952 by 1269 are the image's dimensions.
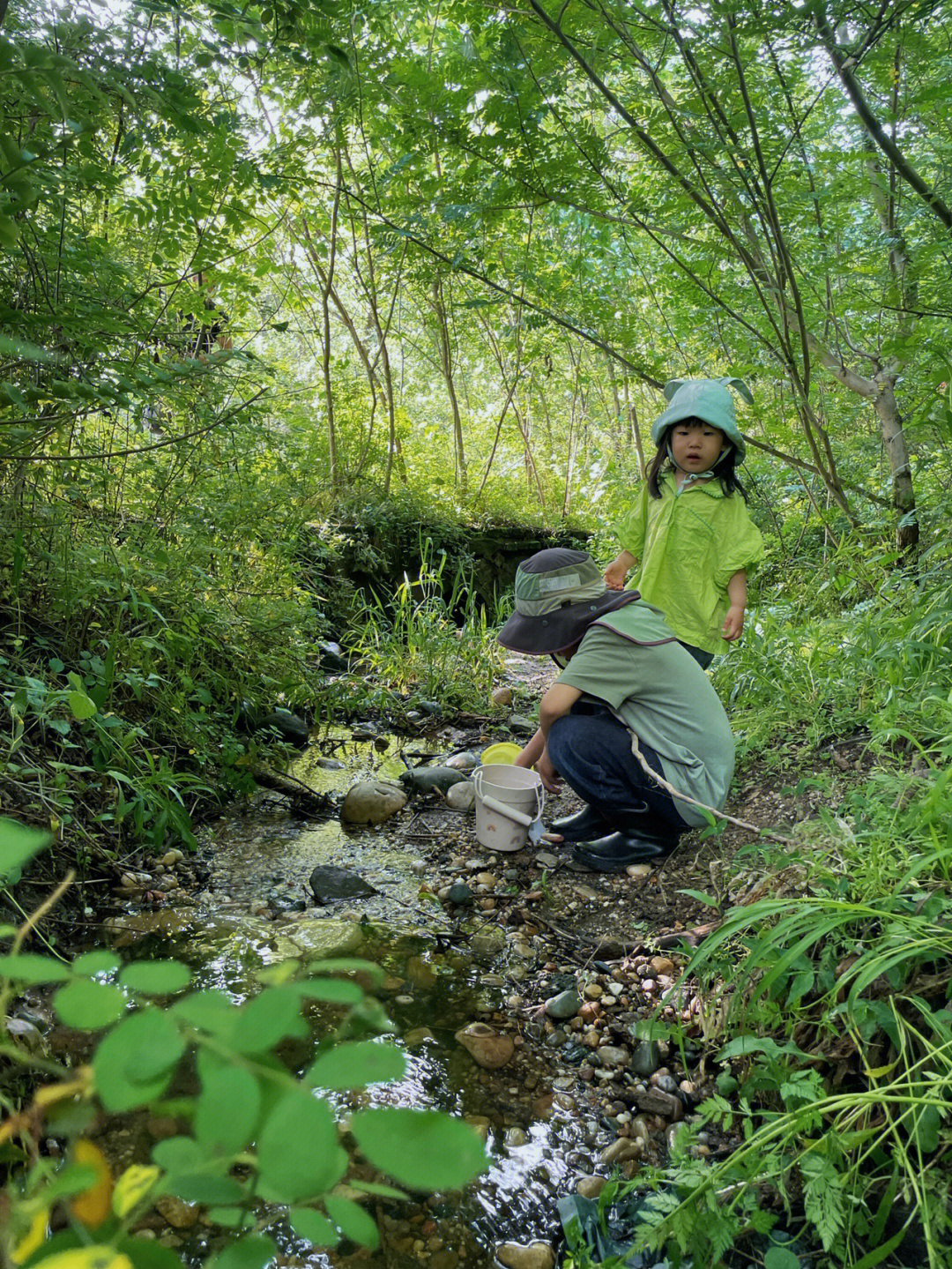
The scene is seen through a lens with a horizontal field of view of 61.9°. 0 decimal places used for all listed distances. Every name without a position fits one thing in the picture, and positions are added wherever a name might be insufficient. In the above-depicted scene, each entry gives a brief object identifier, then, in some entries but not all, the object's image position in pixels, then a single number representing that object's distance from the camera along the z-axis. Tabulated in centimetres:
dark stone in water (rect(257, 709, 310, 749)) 344
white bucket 275
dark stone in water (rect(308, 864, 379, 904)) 243
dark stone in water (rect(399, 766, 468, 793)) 332
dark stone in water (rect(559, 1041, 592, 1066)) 177
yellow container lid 327
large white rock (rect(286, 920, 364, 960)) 212
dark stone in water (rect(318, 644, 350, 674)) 459
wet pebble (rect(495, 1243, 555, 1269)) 129
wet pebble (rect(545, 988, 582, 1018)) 191
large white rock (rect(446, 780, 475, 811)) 321
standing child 314
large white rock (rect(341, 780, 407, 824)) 304
